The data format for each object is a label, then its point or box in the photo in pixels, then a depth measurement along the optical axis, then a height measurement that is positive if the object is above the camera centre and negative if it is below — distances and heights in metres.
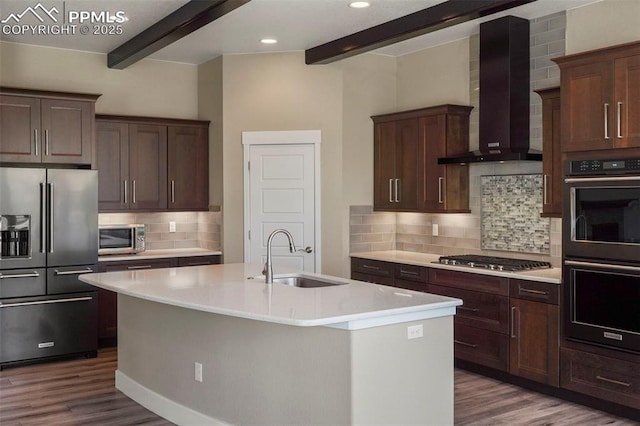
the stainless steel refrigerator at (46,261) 5.68 -0.47
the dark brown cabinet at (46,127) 5.75 +0.73
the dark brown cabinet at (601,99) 4.31 +0.74
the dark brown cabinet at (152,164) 6.61 +0.46
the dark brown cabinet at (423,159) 6.16 +0.48
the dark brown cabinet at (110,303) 6.30 -0.90
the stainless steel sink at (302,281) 4.52 -0.51
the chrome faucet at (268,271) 4.30 -0.41
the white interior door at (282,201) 6.77 +0.07
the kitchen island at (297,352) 3.35 -0.80
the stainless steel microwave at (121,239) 6.55 -0.30
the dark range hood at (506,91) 5.52 +0.98
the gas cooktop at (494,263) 5.23 -0.46
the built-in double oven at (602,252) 4.29 -0.30
